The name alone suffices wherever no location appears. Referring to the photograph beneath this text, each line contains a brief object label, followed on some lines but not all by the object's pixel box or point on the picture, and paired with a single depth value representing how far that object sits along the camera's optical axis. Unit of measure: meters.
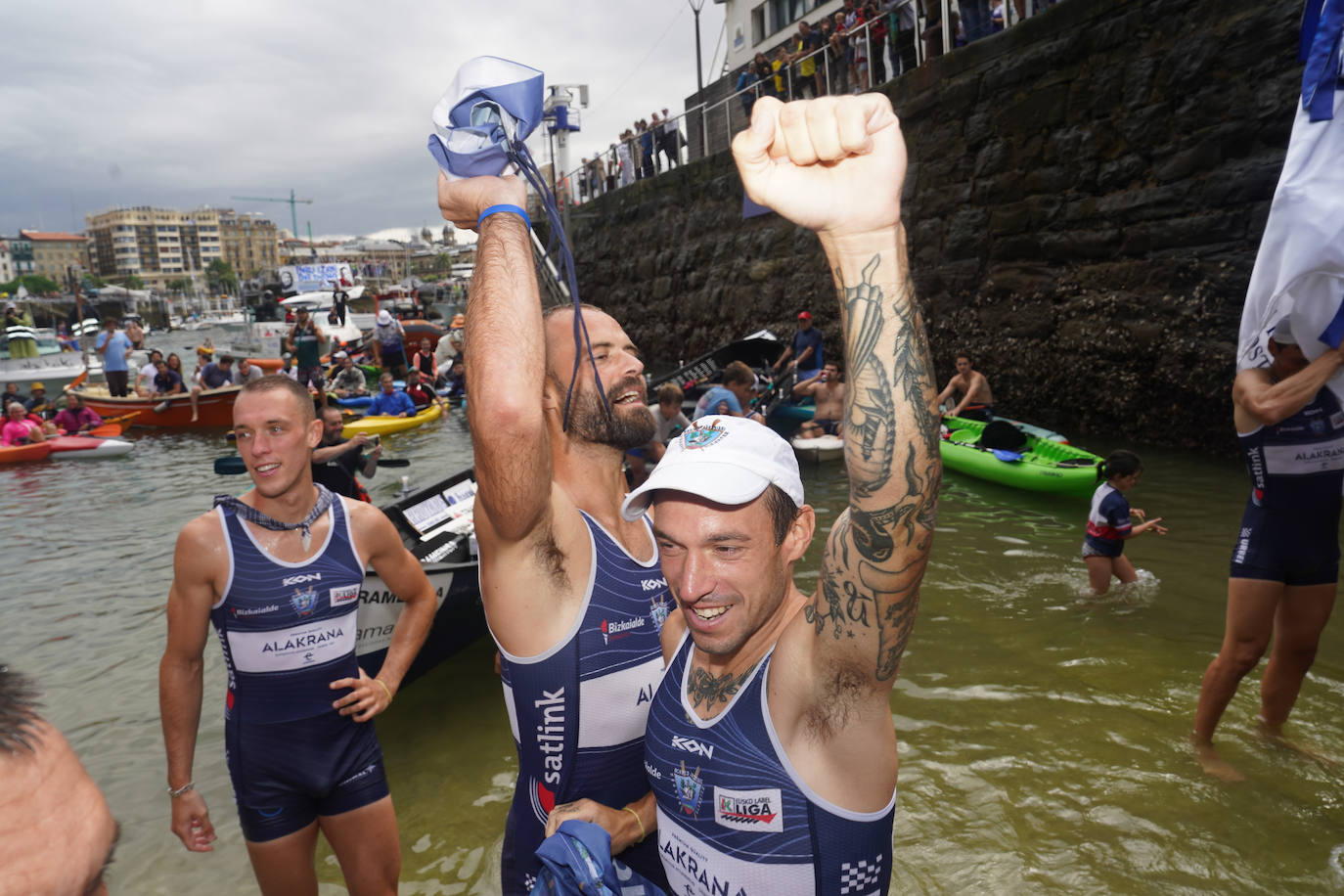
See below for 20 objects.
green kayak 9.74
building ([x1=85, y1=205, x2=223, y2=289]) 189.38
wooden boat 18.98
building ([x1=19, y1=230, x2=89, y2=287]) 180.50
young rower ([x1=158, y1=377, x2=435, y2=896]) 2.90
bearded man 1.74
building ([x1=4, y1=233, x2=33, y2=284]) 159.38
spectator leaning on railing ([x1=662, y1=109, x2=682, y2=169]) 24.02
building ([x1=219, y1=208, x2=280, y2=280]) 198.38
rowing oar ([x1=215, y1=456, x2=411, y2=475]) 4.71
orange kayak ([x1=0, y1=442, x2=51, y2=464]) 15.64
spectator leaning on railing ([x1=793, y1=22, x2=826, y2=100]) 17.09
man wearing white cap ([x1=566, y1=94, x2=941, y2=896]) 1.28
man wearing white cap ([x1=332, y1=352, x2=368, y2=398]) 21.75
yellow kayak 17.98
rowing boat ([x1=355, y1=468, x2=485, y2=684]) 5.17
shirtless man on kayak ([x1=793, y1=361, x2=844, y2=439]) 13.31
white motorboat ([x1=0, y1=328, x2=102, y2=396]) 23.06
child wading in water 6.22
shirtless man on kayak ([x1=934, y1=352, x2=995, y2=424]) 12.14
